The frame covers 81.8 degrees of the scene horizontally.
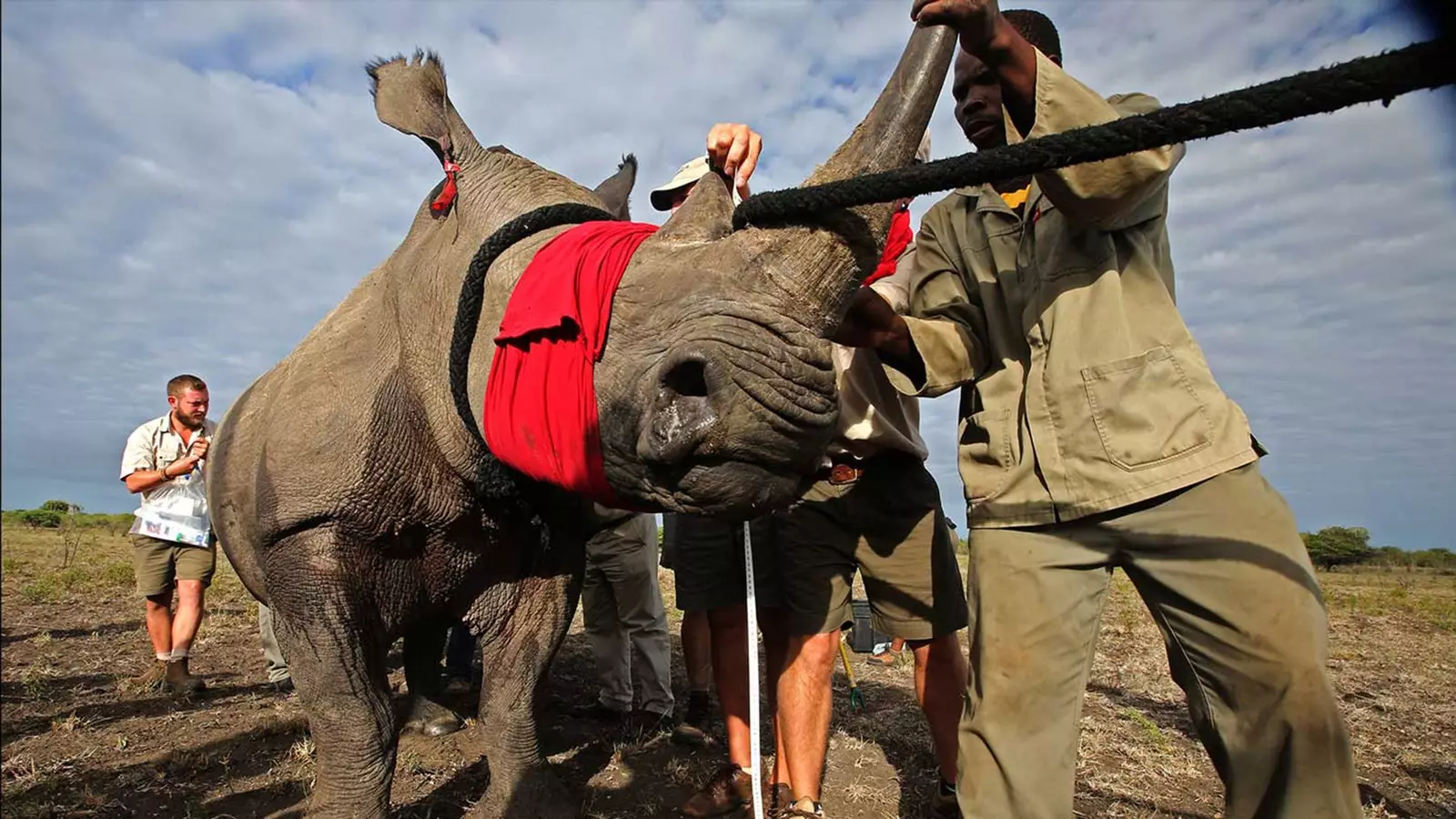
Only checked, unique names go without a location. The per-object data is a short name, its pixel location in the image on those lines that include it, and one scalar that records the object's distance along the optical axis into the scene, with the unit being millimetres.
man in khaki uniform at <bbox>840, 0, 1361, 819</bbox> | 2104
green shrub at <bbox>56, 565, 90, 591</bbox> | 12047
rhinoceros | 1933
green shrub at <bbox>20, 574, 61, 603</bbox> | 10927
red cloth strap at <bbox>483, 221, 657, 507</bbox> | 2180
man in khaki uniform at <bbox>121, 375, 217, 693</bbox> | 6477
